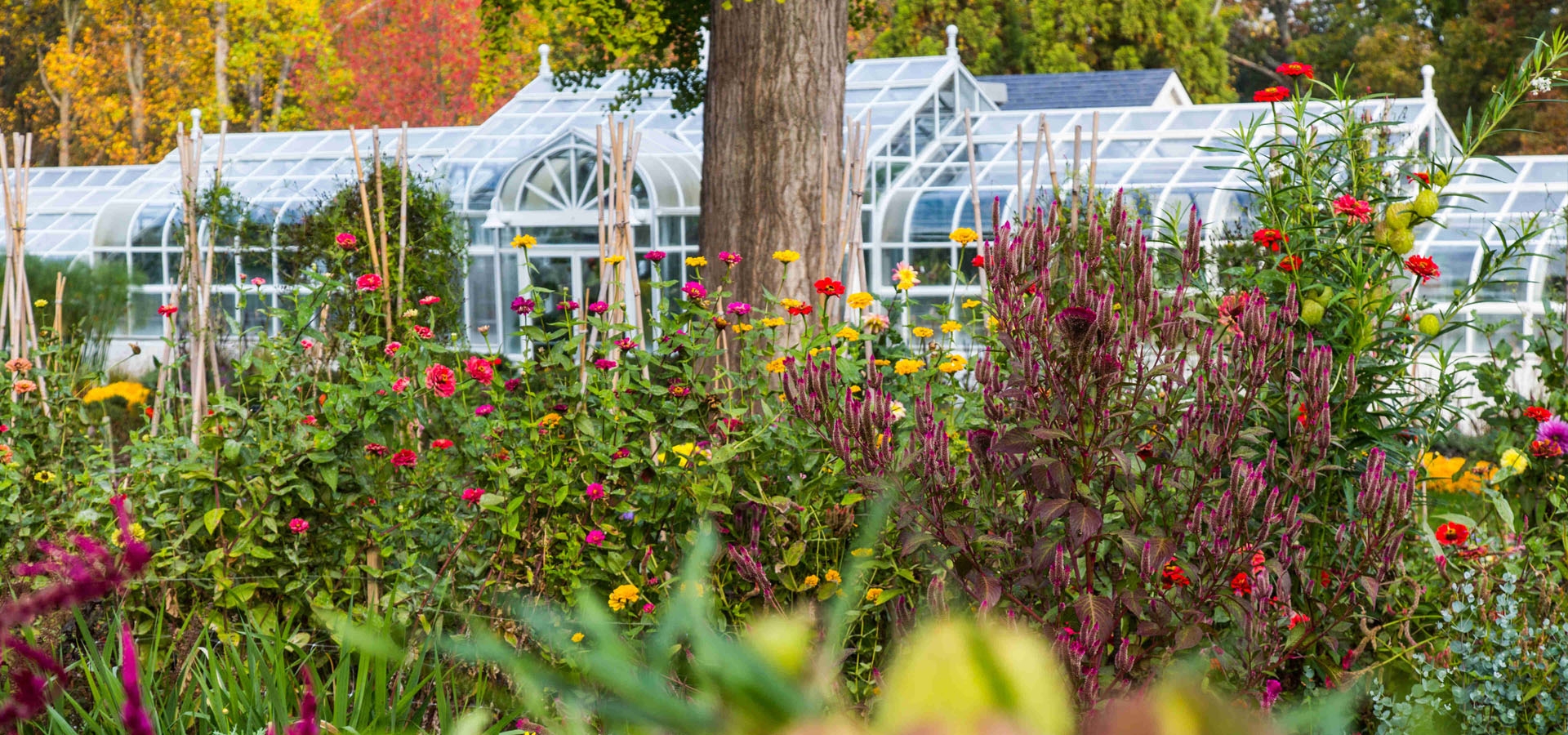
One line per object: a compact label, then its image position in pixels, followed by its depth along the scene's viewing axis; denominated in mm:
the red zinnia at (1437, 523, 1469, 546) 3107
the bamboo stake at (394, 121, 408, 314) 5043
